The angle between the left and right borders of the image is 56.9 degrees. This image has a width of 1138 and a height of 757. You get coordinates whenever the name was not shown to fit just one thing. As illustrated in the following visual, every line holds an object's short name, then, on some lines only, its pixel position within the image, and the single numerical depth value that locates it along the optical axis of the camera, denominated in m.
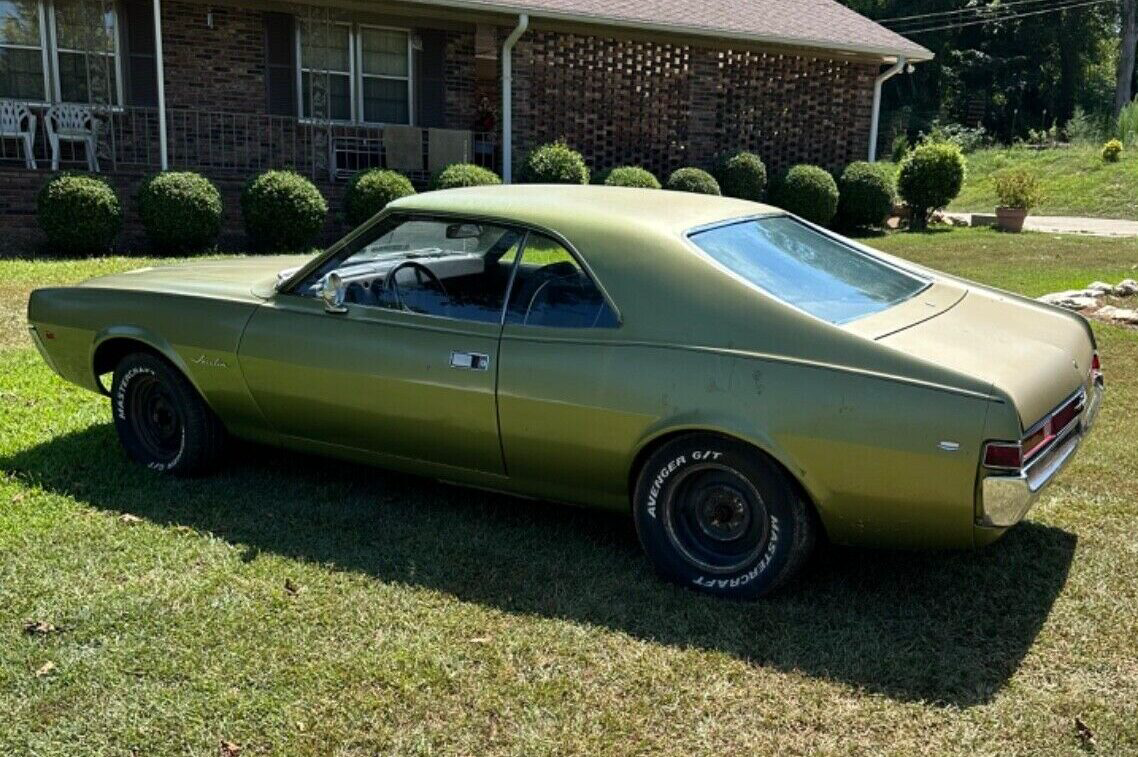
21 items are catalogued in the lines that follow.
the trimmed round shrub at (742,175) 17.52
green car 3.59
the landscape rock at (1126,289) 11.13
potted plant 20.42
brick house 14.71
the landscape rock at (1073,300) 10.16
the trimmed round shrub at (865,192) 18.67
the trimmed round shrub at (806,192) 17.73
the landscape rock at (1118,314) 9.50
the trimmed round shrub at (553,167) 15.20
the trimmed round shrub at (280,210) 13.28
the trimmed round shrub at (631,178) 15.32
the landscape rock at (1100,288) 10.99
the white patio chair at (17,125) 13.79
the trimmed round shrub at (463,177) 14.20
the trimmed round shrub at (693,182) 16.36
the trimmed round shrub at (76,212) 12.29
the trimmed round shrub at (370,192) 13.95
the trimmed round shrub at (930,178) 20.06
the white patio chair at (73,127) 14.05
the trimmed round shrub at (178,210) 12.75
